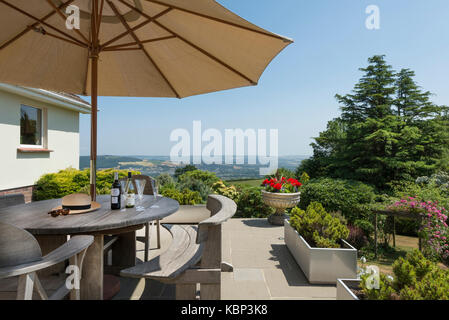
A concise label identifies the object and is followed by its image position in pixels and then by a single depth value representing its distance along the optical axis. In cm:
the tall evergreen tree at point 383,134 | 1278
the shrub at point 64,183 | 648
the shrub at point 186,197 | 505
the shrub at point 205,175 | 887
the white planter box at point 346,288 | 171
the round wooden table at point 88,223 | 156
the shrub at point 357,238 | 465
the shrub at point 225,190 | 641
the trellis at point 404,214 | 393
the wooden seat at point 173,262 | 149
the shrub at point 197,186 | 678
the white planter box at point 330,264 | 257
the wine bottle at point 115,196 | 209
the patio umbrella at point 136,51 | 224
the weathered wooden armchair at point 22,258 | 115
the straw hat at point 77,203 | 198
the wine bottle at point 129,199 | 220
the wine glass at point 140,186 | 239
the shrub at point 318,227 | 282
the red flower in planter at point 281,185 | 507
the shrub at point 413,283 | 142
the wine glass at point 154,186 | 274
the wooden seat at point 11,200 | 246
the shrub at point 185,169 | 1149
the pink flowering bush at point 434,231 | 359
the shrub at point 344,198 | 514
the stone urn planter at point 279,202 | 486
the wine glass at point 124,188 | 225
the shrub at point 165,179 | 777
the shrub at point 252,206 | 586
